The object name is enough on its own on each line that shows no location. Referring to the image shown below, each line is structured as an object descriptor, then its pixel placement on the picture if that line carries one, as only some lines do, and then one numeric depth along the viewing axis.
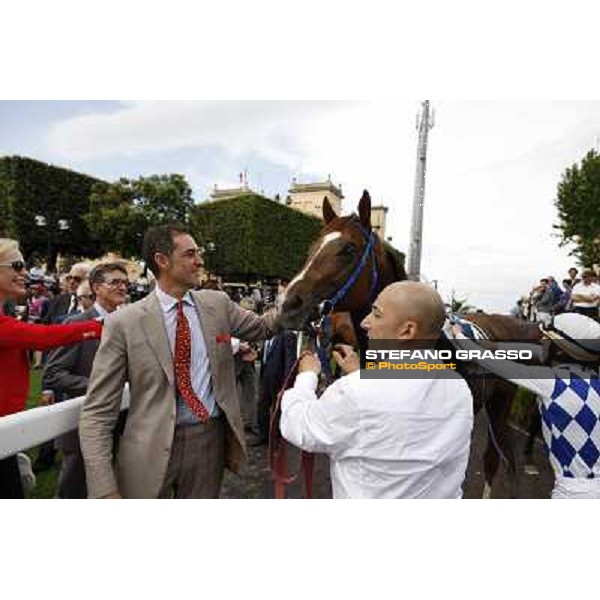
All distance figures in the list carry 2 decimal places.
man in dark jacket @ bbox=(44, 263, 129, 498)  3.15
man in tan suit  1.88
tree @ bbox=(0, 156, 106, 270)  8.74
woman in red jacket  2.21
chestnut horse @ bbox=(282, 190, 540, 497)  2.65
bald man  1.48
